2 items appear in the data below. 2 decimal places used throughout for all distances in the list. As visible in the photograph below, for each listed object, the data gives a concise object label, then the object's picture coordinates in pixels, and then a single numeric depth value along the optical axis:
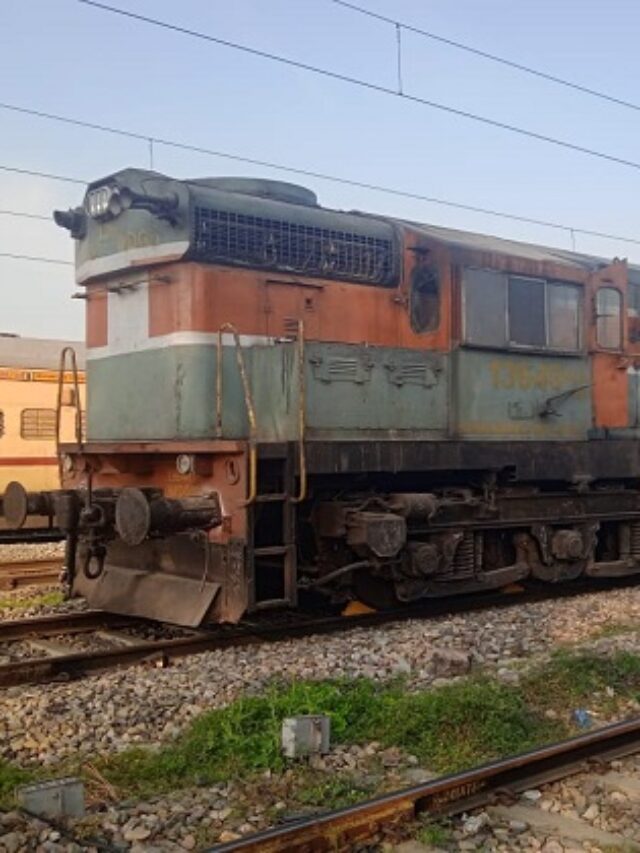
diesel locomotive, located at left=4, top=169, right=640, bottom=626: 8.19
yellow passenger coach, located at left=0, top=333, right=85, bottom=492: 17.25
